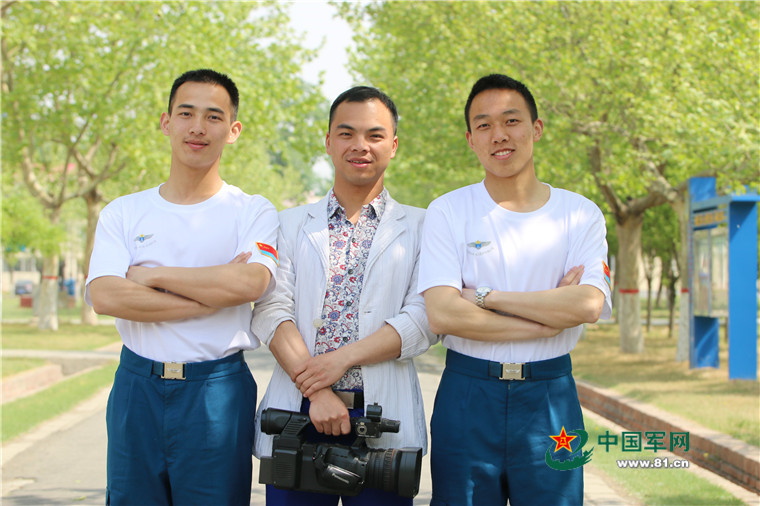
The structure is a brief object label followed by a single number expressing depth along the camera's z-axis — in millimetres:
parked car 50791
